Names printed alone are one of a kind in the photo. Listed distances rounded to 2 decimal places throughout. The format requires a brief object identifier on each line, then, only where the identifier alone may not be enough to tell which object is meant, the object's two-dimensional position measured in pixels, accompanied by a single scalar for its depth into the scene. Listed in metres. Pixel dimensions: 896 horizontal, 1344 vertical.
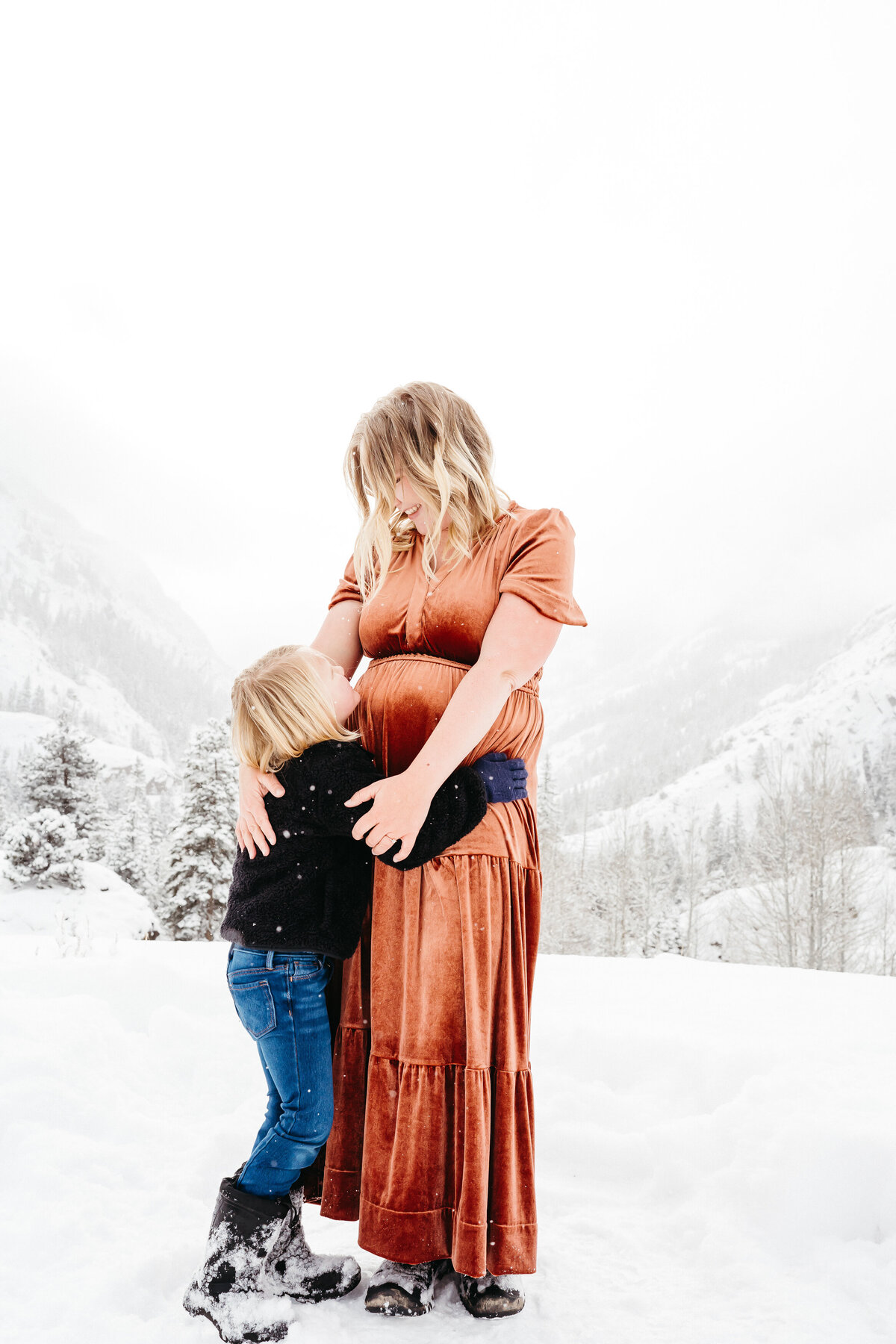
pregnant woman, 1.83
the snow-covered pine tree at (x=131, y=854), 31.50
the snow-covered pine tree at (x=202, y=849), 20.27
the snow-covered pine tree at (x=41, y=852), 20.92
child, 1.83
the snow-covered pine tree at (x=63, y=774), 23.61
